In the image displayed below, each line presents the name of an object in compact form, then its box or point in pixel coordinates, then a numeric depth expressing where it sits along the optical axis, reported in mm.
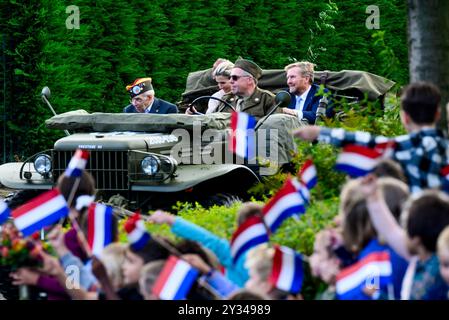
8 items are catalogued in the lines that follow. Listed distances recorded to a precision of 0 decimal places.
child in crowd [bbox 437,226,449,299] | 8062
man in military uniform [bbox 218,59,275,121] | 21672
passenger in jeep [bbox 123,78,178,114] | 23062
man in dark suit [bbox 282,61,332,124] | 21859
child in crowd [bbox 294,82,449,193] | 10914
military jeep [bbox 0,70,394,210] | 18953
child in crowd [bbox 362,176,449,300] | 8641
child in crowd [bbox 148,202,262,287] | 10969
